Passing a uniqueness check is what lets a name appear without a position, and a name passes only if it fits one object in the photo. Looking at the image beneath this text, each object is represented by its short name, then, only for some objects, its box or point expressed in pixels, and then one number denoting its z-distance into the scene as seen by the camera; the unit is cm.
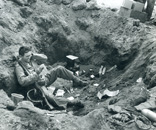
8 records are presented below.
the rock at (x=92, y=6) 809
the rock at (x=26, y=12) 728
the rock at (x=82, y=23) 788
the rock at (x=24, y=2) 734
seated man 554
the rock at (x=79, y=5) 810
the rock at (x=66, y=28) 766
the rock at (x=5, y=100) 465
